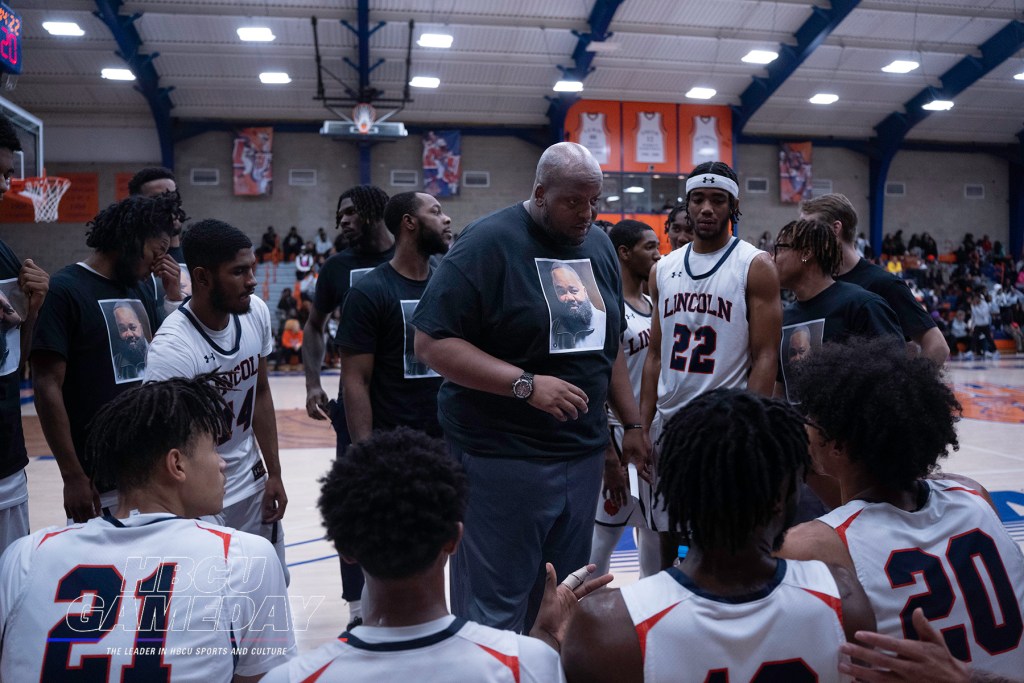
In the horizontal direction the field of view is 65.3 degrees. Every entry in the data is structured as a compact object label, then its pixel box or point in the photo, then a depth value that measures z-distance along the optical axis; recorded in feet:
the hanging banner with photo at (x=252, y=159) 67.46
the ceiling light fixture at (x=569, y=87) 60.29
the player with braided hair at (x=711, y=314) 11.12
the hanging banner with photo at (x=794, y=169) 74.84
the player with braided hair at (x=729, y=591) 4.74
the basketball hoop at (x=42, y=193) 28.04
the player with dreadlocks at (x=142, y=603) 5.30
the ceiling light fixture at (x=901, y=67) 63.21
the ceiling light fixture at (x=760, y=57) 60.95
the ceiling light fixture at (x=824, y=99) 68.08
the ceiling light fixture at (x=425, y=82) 61.31
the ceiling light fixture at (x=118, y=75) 57.93
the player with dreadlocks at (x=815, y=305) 10.53
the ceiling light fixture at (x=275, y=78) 59.93
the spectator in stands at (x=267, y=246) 65.98
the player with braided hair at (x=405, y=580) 4.55
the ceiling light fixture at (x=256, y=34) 54.13
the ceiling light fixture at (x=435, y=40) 55.98
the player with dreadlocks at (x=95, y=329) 9.29
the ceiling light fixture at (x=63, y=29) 51.96
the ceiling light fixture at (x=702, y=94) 66.74
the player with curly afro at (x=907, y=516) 5.52
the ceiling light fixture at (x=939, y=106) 66.90
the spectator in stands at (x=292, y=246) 66.74
